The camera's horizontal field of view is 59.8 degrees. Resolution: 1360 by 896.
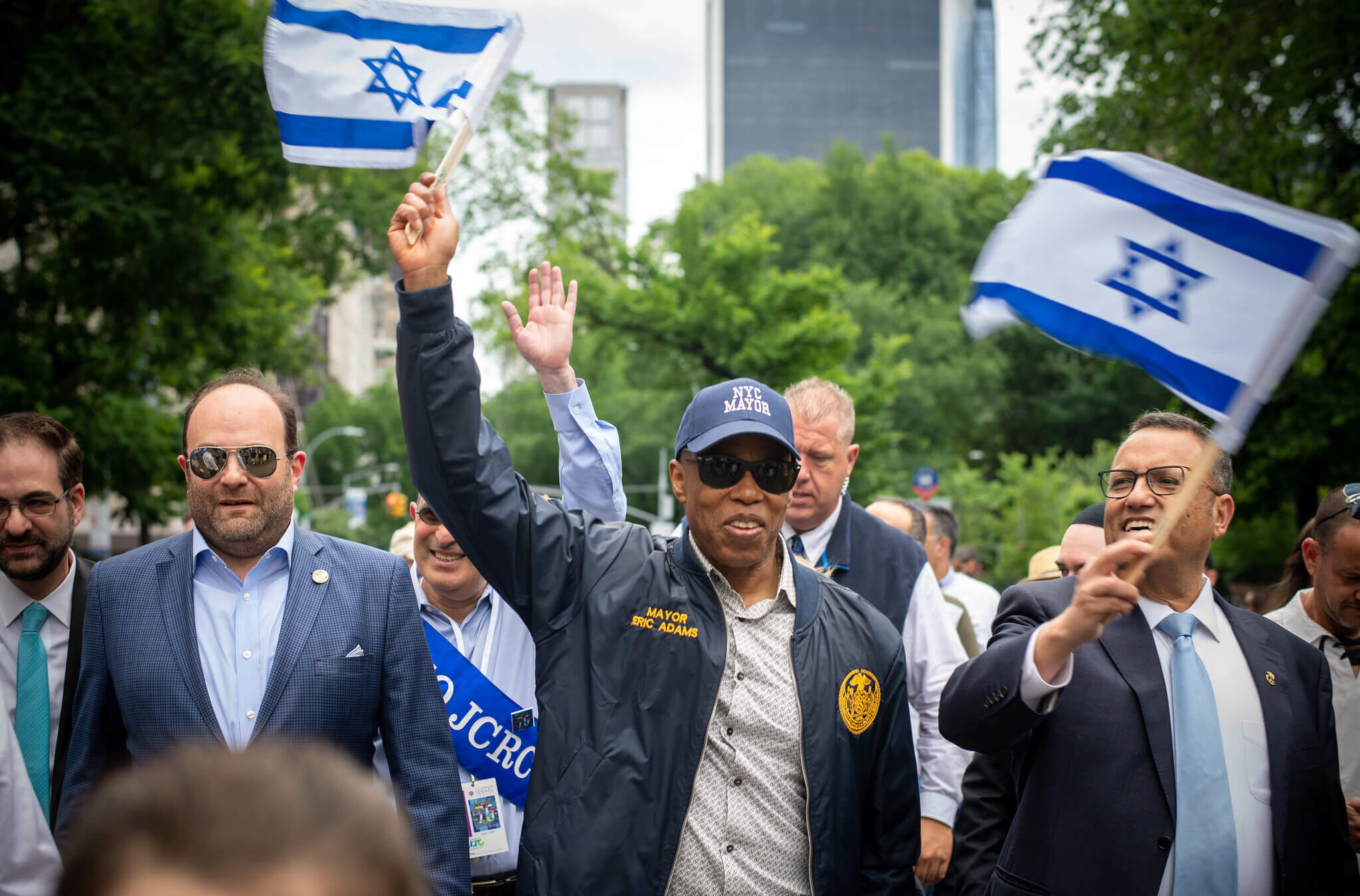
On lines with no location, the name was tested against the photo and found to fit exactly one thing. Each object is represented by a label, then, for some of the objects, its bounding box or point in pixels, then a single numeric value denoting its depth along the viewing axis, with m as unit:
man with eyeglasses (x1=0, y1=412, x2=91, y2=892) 3.49
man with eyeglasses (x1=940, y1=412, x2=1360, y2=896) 2.98
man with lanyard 3.65
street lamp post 50.66
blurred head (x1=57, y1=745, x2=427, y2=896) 0.93
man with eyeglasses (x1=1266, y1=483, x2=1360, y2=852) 4.07
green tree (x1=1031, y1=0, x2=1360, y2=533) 12.56
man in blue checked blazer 3.10
